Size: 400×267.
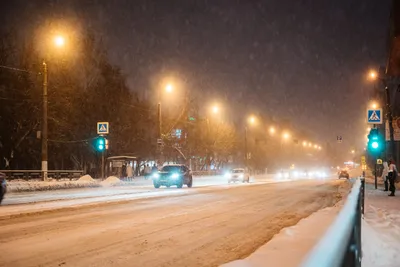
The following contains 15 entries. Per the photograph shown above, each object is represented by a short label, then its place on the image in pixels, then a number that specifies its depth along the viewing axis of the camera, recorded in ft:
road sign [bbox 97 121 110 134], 115.65
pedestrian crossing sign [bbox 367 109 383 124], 77.92
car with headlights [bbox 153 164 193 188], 111.45
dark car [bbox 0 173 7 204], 62.13
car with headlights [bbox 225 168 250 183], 173.58
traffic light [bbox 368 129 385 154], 88.07
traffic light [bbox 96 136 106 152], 110.83
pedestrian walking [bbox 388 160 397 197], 83.35
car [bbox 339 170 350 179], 222.89
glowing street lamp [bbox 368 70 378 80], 114.93
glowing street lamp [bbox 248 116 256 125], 238.48
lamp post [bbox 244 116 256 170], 238.48
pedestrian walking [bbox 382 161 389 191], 88.71
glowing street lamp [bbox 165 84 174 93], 136.46
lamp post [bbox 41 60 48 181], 102.32
